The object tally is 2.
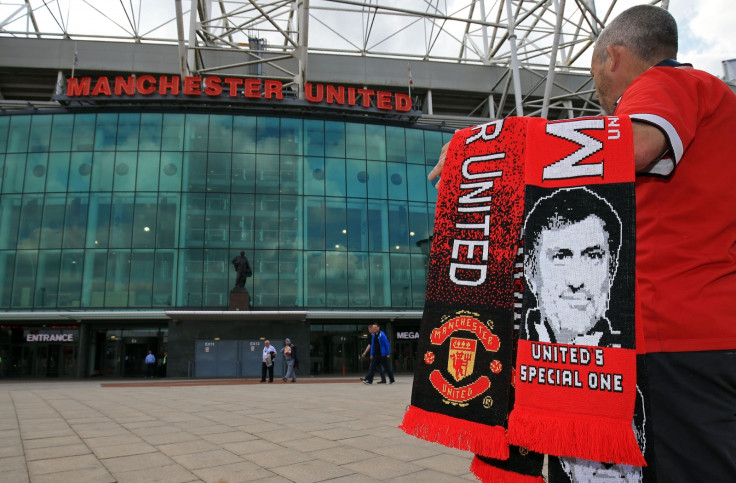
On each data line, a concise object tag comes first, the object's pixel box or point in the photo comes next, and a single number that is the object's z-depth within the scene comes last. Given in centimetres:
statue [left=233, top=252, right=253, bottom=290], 2402
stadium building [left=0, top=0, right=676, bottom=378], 2497
